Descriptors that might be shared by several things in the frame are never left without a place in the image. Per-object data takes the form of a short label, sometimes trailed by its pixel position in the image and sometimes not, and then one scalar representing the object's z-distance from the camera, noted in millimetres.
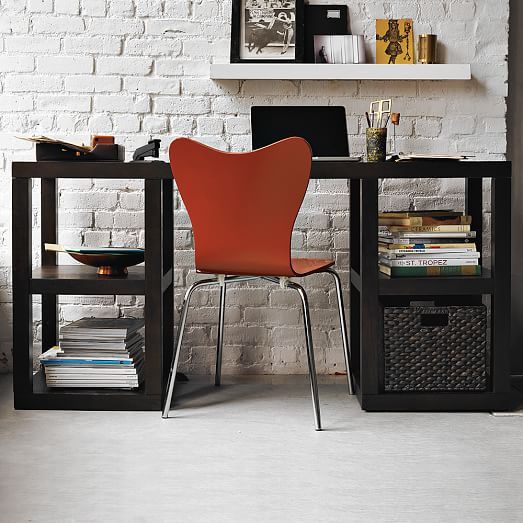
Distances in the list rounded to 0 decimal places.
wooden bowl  2807
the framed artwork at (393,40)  3244
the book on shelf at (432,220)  2785
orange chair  2475
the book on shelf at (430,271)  2770
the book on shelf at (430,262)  2762
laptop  3072
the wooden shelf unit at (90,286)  2732
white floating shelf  3168
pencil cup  2771
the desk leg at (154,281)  2738
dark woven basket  2752
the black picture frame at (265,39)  3213
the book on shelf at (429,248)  2764
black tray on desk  2768
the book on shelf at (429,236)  2771
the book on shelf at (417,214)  2816
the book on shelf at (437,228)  2779
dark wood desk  2719
